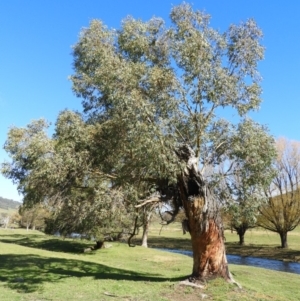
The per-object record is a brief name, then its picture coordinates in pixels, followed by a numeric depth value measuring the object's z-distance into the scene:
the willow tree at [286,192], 46.59
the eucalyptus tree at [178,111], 13.19
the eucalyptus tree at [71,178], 14.16
